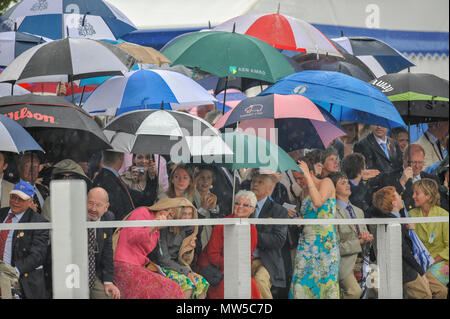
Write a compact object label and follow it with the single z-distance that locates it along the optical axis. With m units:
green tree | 26.67
